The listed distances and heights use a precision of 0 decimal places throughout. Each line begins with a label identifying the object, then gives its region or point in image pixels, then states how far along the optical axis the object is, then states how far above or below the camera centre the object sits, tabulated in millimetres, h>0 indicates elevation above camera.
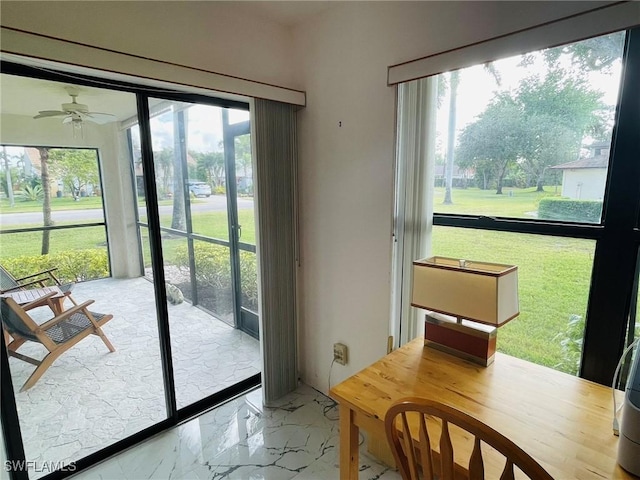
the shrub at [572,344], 1431 -700
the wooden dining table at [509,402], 961 -773
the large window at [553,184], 1271 +1
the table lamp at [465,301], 1297 -480
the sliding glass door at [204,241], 1959 -360
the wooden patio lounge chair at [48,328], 1598 -759
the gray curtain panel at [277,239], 2037 -342
